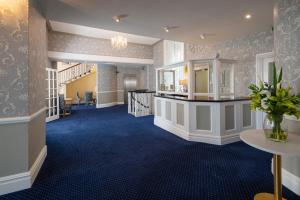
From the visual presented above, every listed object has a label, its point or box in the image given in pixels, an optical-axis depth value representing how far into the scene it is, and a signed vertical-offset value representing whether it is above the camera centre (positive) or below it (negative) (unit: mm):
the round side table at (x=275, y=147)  1363 -438
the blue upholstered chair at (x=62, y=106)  7492 -394
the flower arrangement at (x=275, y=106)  1577 -99
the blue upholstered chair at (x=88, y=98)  12062 -73
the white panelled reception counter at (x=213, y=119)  3740 -535
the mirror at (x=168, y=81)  5375 +531
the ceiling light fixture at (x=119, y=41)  6059 +2019
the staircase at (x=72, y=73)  11703 +1722
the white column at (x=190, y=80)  3973 +388
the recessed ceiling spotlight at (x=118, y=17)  3455 +1660
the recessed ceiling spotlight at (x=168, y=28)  4172 +1721
